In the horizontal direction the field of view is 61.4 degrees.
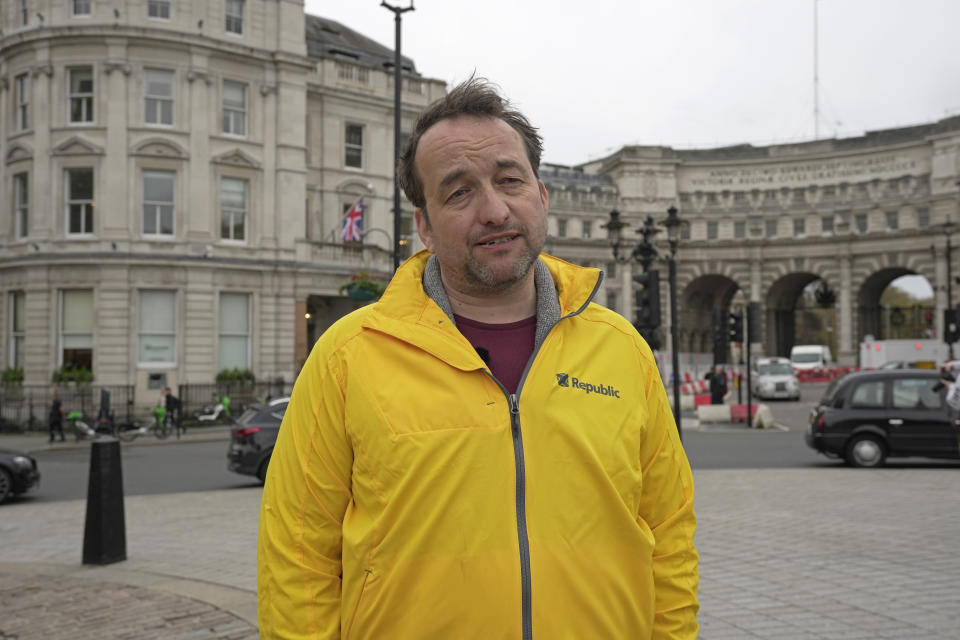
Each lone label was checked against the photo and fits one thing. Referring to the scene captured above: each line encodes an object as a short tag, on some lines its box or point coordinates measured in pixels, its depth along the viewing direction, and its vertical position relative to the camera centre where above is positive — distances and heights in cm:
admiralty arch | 5903 +1009
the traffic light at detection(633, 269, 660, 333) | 1467 +82
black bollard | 767 -158
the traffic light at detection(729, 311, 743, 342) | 2684 +68
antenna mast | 7100 +2391
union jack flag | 2850 +435
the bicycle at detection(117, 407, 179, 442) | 2389 -249
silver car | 3788 -165
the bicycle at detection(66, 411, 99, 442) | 2406 -245
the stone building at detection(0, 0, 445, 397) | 2794 +557
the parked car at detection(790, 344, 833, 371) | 5380 -68
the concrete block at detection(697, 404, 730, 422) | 2592 -212
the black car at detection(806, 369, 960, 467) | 1439 -131
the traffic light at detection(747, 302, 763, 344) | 2458 +73
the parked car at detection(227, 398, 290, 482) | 1370 -166
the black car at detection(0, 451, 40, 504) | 1259 -204
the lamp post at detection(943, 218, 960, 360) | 3522 +81
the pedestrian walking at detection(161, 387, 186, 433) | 2553 -180
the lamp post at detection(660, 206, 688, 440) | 1886 +238
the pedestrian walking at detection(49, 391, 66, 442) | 2347 -208
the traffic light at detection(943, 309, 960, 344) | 3519 +86
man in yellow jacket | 222 -31
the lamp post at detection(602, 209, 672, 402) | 1468 +76
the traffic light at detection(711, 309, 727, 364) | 2889 +39
